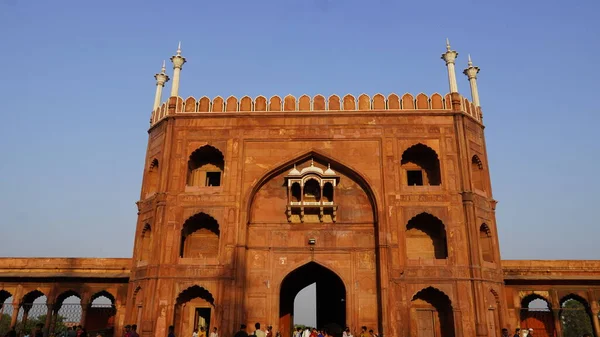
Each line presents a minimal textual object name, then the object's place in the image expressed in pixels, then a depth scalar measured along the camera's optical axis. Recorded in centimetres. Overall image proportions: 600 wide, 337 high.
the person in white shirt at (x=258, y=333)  1035
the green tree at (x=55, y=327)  1736
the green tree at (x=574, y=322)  4519
